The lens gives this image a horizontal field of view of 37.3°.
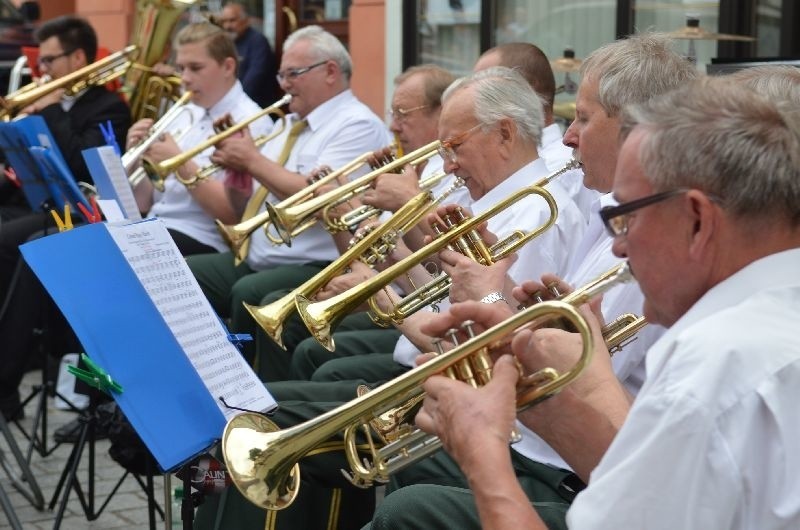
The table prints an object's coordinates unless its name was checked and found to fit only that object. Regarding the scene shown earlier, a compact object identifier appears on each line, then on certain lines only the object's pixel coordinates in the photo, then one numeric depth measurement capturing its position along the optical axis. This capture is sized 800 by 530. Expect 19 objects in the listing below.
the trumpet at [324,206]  4.11
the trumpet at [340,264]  3.59
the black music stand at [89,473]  3.84
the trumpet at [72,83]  6.25
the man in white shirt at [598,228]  2.56
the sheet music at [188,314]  2.58
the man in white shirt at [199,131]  5.43
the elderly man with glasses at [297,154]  4.88
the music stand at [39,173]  4.42
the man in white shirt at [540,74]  4.04
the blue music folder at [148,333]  2.48
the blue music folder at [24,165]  4.70
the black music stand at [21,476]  4.19
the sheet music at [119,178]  4.32
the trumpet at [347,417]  1.86
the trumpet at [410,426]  1.92
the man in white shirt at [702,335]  1.48
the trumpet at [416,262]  3.05
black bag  3.58
